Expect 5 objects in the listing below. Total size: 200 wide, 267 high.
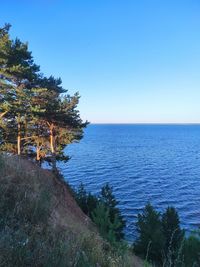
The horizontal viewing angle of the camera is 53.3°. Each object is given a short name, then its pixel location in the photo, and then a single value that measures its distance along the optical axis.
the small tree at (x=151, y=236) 12.87
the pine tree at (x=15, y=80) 15.36
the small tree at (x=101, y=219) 9.11
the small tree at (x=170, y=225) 14.21
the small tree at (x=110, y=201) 15.76
